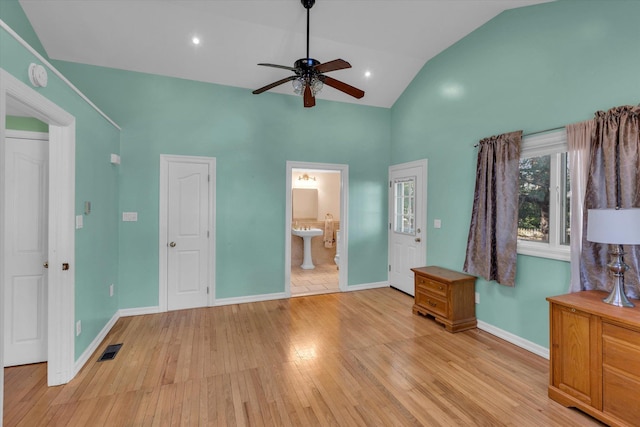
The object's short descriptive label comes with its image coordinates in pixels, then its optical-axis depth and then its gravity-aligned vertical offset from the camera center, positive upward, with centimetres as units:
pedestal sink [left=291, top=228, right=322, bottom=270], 624 -59
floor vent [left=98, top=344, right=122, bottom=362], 276 -135
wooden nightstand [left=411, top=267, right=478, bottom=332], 338 -101
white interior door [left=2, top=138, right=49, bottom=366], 253 -31
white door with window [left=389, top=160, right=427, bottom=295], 441 -12
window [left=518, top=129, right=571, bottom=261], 278 +17
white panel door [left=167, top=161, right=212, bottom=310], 397 -29
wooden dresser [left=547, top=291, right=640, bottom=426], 179 -95
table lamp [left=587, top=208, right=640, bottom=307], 187 -12
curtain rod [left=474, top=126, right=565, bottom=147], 270 +80
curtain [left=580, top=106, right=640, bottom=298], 216 +27
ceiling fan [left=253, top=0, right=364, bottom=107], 243 +121
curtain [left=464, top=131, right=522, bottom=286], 304 +3
